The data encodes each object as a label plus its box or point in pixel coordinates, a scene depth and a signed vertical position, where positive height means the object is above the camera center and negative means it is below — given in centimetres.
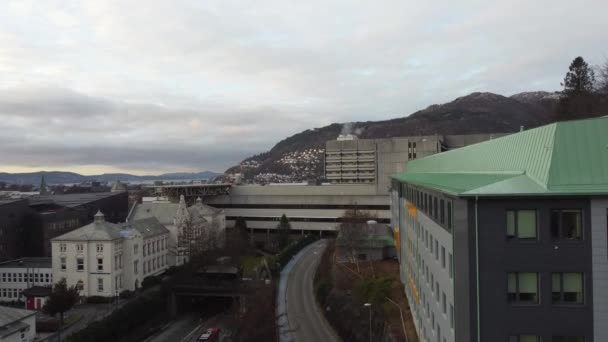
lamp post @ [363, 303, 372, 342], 3320 -1125
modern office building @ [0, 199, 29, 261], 6359 -705
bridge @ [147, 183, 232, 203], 8981 -293
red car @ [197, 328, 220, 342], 4659 -1671
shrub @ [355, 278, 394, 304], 3816 -1007
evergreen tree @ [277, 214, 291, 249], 8850 -1118
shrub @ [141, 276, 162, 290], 5919 -1384
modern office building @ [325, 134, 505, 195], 10212 +504
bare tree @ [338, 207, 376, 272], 5822 -797
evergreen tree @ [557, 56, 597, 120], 5475 +1100
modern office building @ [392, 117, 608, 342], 1623 -272
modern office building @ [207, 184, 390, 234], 9531 -625
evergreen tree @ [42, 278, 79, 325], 4362 -1185
